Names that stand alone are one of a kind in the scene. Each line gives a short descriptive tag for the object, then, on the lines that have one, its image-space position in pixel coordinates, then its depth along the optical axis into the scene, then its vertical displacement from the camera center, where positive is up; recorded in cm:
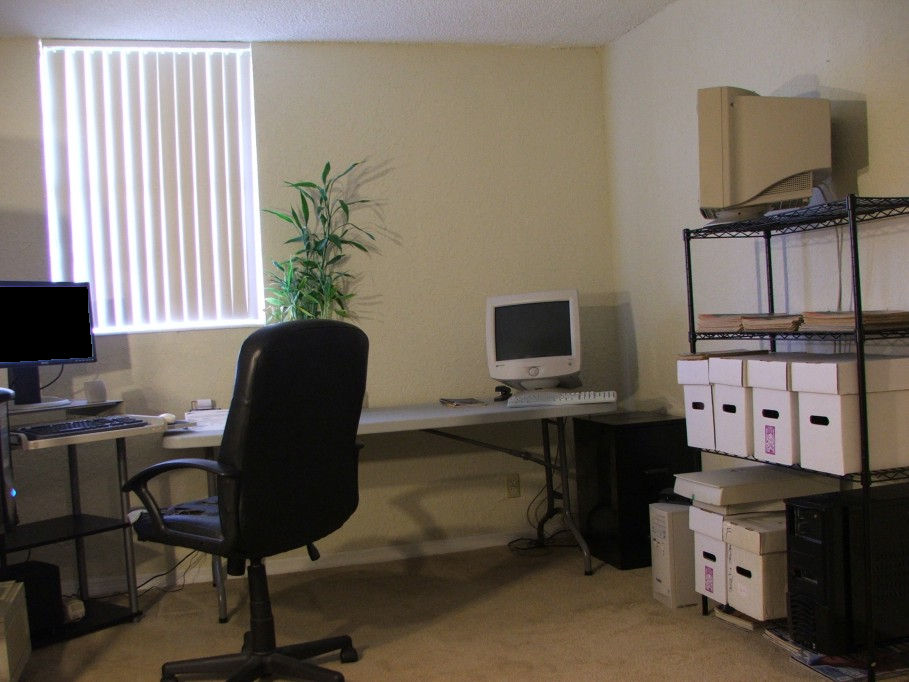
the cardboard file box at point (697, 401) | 307 -31
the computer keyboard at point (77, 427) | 314 -31
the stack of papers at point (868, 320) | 252 -4
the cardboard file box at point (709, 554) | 297 -83
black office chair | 243 -39
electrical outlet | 439 -81
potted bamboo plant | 396 +34
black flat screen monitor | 338 +6
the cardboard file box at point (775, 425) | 268 -36
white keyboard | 367 -33
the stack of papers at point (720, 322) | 305 -3
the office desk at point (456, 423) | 330 -38
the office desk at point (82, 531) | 317 -71
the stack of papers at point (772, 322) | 279 -4
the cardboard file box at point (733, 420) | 288 -36
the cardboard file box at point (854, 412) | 250 -30
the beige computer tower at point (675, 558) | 326 -90
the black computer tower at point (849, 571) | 252 -76
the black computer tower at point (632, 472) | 371 -66
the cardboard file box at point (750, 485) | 295 -59
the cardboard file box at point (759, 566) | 278 -82
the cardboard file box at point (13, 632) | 271 -92
